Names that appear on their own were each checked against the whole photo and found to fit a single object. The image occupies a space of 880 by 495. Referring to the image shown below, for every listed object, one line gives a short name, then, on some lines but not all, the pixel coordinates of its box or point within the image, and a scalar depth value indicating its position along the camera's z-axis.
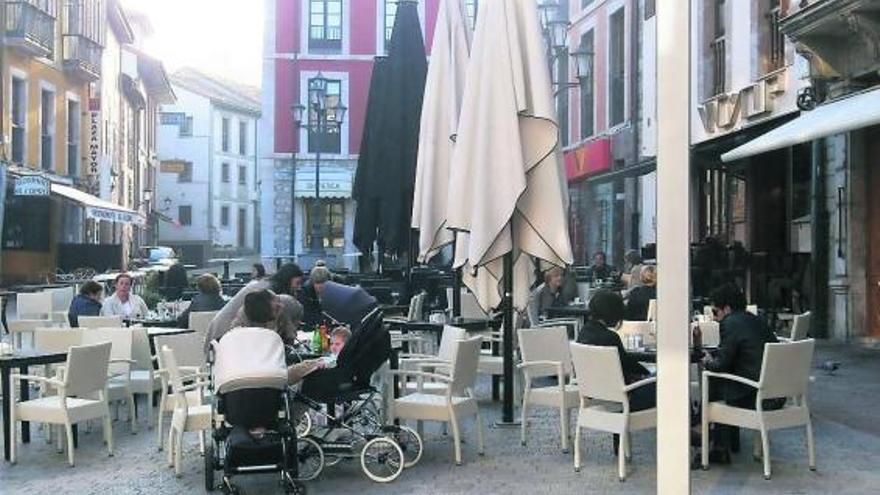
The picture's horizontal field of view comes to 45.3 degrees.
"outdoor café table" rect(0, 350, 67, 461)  7.33
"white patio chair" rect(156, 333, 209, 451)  7.50
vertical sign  34.31
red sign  26.39
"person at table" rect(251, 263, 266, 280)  13.79
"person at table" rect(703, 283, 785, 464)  6.95
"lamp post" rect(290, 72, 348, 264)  28.54
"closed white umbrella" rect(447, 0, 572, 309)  7.90
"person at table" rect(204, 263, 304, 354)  7.54
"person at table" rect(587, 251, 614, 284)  18.03
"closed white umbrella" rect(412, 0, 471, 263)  9.99
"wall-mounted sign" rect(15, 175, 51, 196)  24.73
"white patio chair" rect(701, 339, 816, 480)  6.63
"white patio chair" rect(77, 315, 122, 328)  9.49
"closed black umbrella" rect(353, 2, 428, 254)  12.98
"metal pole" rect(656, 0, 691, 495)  4.34
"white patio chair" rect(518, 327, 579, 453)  7.58
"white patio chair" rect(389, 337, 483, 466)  7.09
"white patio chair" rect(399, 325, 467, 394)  7.77
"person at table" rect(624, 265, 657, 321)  10.31
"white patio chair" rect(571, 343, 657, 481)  6.61
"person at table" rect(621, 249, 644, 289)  12.22
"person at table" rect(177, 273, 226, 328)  10.36
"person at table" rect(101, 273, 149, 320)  10.86
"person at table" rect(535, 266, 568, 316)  12.30
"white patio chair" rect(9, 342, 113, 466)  7.08
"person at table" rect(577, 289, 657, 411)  6.94
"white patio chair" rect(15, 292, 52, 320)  13.80
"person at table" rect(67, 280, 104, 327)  10.51
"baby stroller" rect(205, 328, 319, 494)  6.06
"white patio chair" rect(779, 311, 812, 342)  8.81
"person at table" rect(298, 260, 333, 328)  9.83
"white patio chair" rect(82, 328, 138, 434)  8.31
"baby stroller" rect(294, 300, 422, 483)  6.83
